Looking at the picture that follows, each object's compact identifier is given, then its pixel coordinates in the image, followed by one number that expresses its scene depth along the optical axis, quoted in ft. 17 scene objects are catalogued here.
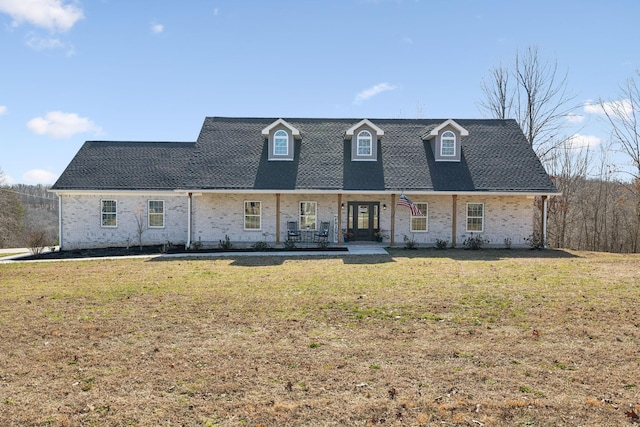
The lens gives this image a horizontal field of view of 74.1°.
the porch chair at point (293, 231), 64.03
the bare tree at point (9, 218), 115.85
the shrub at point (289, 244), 61.26
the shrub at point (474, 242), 62.85
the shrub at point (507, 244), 65.31
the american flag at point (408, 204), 60.23
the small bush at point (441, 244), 62.64
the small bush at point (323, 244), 61.44
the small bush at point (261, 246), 62.08
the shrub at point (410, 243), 61.77
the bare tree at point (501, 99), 105.70
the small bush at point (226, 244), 62.42
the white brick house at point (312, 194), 64.69
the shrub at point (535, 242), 65.62
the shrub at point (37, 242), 61.98
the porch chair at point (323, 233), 63.87
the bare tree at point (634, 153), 83.97
